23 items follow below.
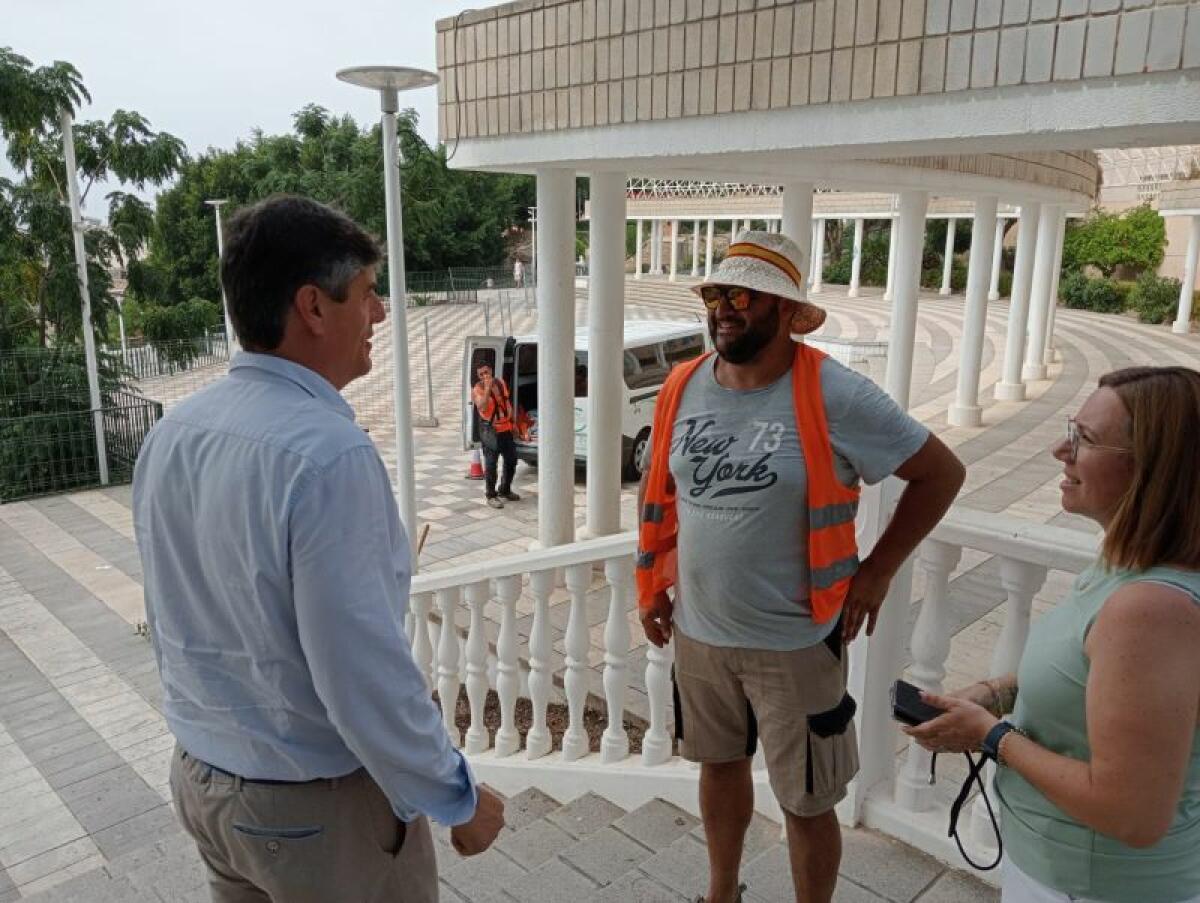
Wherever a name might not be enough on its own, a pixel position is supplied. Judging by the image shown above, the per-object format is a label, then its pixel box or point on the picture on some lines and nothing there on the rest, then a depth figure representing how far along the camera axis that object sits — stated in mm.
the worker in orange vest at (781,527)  2080
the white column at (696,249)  41000
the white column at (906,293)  10562
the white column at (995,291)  32694
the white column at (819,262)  33469
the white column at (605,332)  7492
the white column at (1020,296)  14820
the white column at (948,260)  33656
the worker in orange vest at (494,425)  10812
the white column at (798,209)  8320
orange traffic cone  12609
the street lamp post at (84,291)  12969
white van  11750
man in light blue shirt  1346
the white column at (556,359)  7191
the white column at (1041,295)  15750
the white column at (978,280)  12875
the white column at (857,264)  33684
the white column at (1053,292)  16625
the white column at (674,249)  40506
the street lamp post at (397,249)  6586
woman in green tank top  1205
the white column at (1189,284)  23625
